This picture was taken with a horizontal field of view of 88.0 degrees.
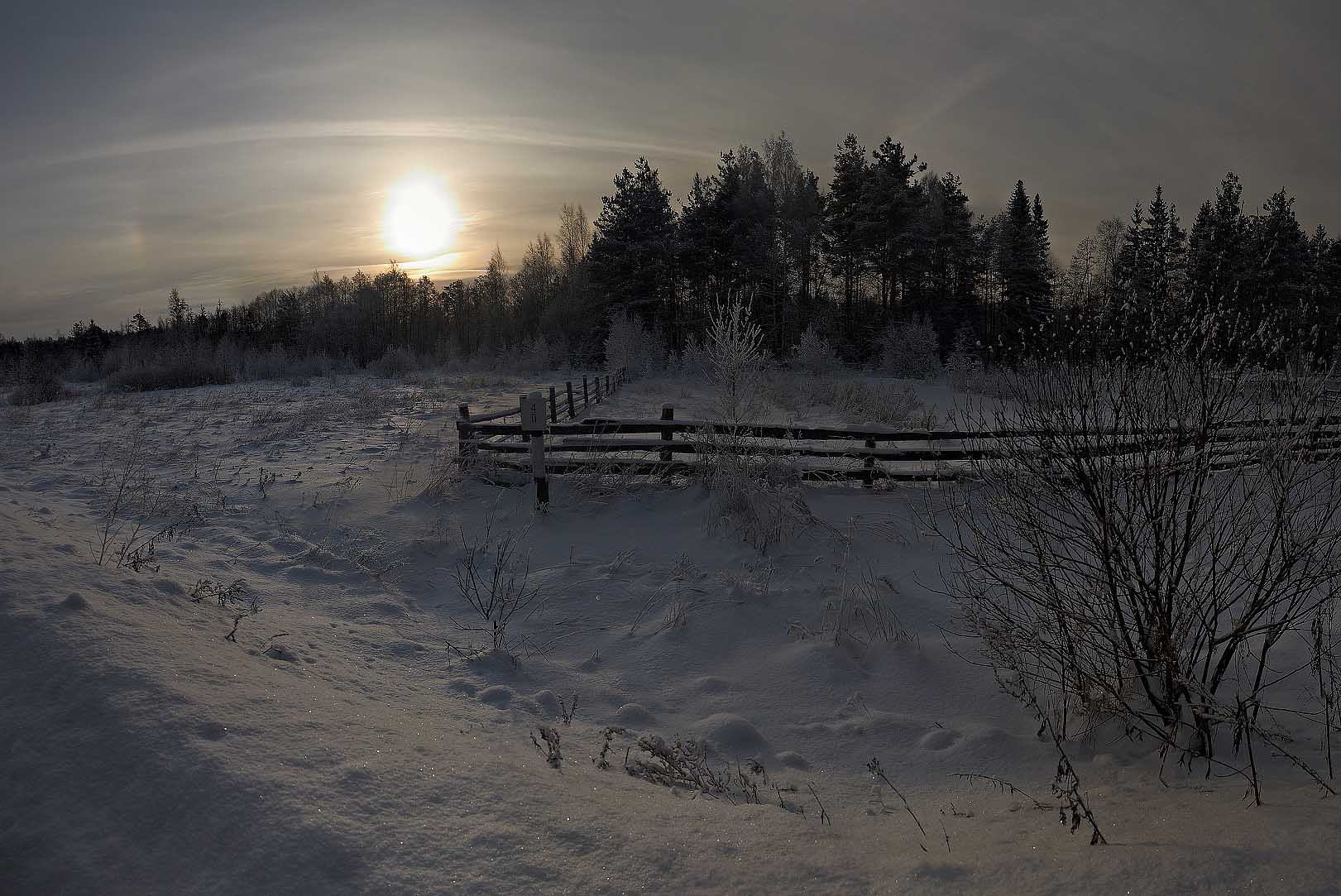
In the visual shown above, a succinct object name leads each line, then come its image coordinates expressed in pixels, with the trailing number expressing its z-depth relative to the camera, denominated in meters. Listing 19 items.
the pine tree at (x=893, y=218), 37.31
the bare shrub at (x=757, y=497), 7.39
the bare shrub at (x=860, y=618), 5.17
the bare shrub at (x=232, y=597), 4.56
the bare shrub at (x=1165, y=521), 3.33
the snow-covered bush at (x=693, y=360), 33.06
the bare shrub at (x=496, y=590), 5.05
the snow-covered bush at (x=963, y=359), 29.97
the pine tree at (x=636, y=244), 38.69
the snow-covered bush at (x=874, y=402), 19.56
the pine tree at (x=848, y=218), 38.12
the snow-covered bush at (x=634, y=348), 34.97
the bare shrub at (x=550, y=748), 3.20
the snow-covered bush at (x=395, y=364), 35.41
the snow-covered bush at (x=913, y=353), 34.12
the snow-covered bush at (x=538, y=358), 40.97
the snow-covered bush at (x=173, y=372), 25.80
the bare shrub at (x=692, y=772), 3.23
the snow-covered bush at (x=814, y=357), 33.91
